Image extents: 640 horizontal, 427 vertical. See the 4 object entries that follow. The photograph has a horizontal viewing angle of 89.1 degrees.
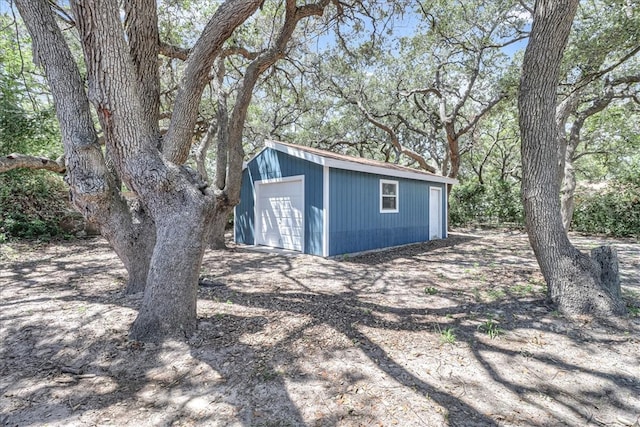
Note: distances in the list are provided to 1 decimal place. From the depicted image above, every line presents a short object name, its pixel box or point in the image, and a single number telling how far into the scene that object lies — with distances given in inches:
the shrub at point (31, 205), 324.0
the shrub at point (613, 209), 407.5
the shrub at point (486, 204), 537.6
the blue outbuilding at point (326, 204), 290.8
